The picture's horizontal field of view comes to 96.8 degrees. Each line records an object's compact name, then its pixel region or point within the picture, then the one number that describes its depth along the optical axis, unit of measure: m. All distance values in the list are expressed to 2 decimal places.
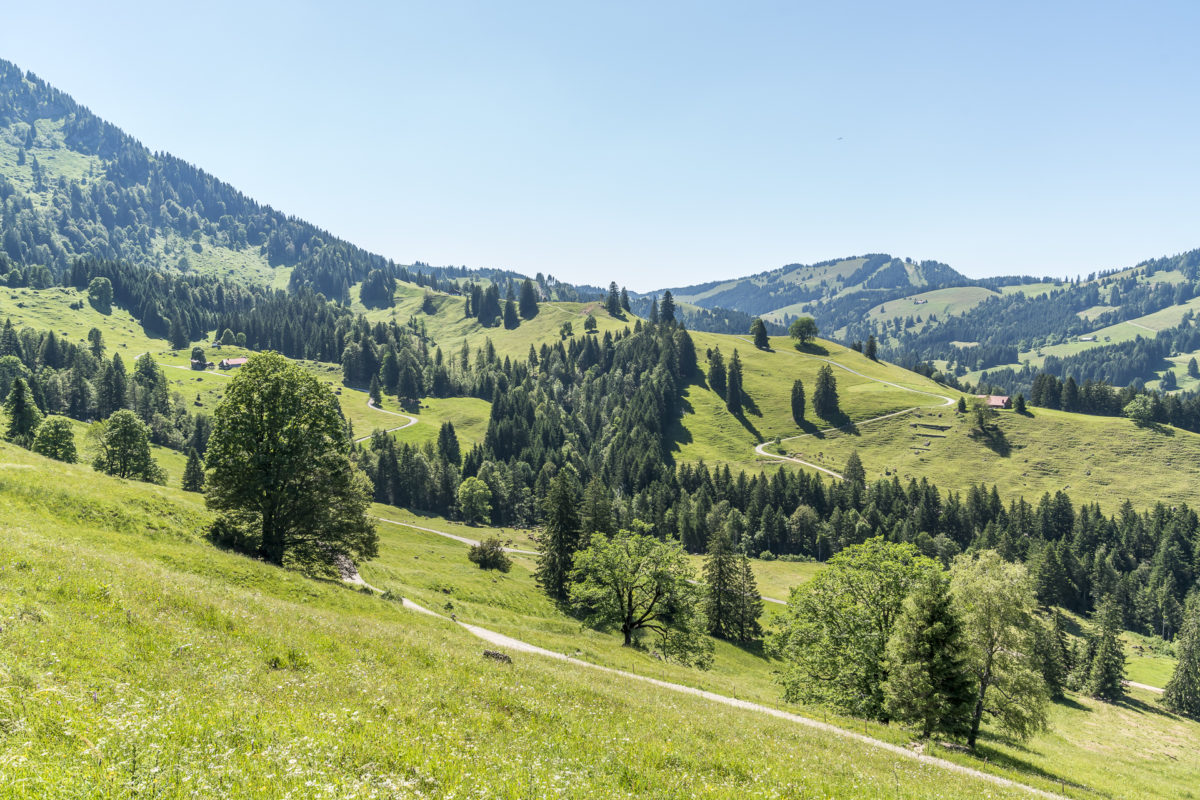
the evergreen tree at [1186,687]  91.69
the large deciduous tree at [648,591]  54.97
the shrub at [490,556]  92.81
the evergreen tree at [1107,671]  93.44
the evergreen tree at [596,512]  92.12
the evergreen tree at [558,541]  86.12
